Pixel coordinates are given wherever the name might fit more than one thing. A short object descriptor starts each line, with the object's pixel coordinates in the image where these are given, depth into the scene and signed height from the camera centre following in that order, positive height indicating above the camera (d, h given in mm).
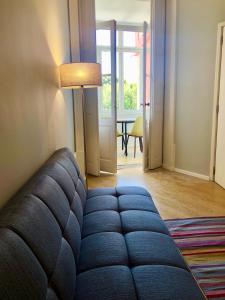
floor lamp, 2541 +185
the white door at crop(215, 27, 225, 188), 3443 -609
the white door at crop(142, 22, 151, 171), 4156 +33
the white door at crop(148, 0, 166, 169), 4027 +132
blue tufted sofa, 909 -807
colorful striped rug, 1781 -1261
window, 6023 +483
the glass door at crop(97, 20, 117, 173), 3939 -44
